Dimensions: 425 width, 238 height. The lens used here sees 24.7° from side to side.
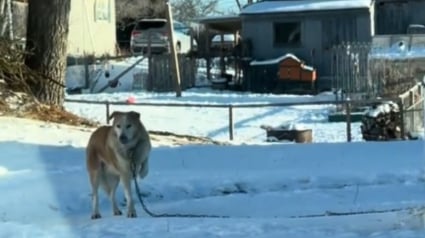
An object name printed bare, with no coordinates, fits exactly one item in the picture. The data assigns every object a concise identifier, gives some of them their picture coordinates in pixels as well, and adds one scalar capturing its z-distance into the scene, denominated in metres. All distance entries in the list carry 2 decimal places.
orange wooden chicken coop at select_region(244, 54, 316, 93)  39.84
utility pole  37.69
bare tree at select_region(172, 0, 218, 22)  80.69
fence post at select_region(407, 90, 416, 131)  21.47
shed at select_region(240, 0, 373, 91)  41.81
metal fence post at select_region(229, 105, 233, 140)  20.05
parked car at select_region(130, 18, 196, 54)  50.03
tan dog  9.44
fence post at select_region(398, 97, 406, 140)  20.08
